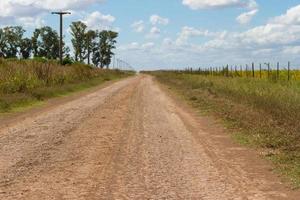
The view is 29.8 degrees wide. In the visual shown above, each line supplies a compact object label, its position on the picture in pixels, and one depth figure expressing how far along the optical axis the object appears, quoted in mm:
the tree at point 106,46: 122438
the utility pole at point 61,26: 54175
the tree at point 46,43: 113062
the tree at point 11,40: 108000
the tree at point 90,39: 106700
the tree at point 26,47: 111750
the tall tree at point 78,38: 106000
